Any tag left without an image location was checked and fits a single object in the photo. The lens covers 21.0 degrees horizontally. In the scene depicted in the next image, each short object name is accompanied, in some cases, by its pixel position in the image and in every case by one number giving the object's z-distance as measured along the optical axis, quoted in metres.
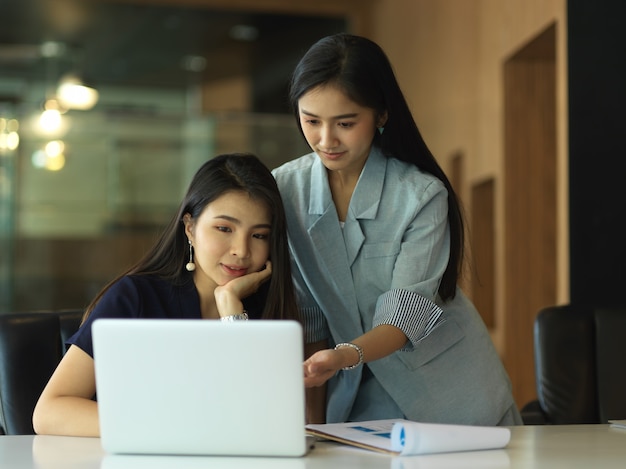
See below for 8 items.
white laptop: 2.75
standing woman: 3.36
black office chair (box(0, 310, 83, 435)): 3.58
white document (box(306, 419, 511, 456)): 2.85
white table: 2.78
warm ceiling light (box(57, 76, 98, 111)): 11.10
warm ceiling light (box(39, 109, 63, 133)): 7.94
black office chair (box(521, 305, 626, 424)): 3.97
